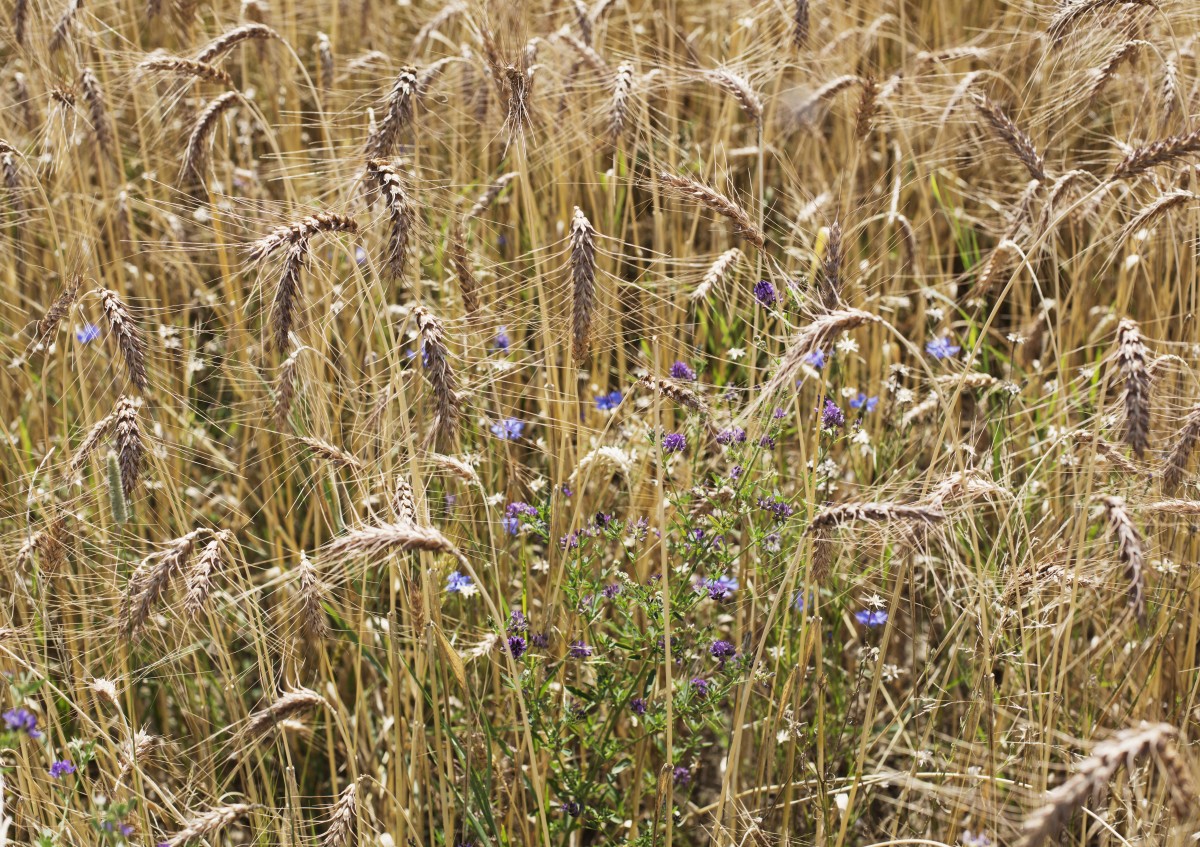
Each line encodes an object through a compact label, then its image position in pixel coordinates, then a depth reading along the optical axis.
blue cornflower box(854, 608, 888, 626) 2.17
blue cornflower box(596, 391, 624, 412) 2.64
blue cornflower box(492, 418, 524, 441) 2.29
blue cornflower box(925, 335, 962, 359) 2.66
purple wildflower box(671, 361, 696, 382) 2.28
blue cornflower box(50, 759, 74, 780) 1.88
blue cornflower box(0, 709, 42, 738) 1.64
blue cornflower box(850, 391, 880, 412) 2.62
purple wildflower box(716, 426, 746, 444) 2.21
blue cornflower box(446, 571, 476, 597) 2.24
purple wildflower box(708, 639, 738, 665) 2.18
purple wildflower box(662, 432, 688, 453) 2.23
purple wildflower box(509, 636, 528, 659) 2.12
